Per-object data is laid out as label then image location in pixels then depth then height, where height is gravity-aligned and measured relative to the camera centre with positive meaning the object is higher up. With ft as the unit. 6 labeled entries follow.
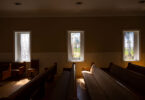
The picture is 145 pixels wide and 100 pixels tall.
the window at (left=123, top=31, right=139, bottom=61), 15.01 +0.37
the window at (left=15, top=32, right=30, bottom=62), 15.12 +0.14
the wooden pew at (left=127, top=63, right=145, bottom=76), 9.29 -1.92
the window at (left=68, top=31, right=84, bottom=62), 15.02 +0.39
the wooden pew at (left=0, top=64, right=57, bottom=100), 4.11 -1.91
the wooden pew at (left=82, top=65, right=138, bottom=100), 4.31 -2.25
